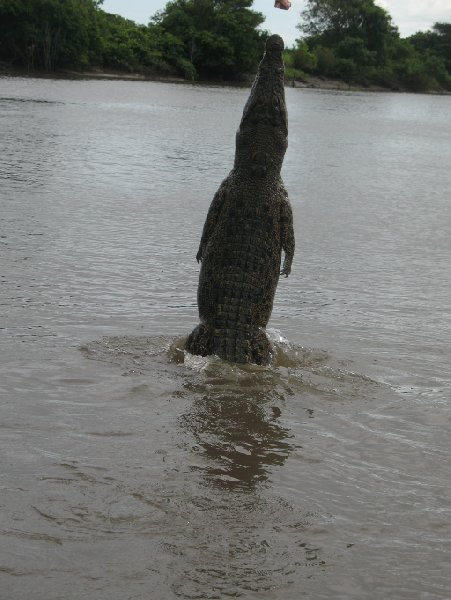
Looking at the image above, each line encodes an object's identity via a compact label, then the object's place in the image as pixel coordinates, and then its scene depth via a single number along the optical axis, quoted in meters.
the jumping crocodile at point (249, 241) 6.25
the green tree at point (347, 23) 113.44
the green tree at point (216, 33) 77.38
